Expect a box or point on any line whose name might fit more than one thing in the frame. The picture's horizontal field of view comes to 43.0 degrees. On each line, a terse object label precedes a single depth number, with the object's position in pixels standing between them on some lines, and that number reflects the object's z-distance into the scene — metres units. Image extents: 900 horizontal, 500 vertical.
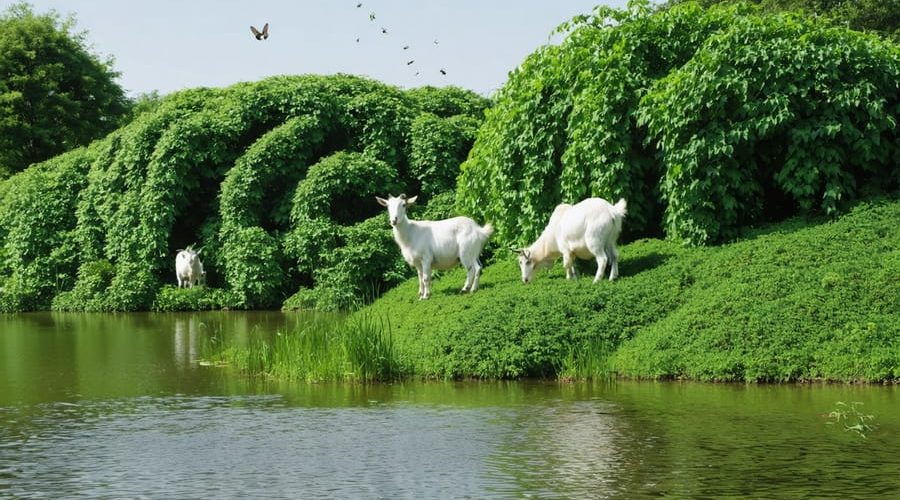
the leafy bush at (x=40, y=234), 30.97
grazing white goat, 16.55
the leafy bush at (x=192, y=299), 27.88
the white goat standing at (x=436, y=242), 18.36
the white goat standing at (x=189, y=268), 28.58
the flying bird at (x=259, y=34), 16.69
